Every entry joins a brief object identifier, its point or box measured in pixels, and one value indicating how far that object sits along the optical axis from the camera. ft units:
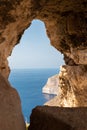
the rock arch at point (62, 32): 23.43
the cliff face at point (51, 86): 177.55
